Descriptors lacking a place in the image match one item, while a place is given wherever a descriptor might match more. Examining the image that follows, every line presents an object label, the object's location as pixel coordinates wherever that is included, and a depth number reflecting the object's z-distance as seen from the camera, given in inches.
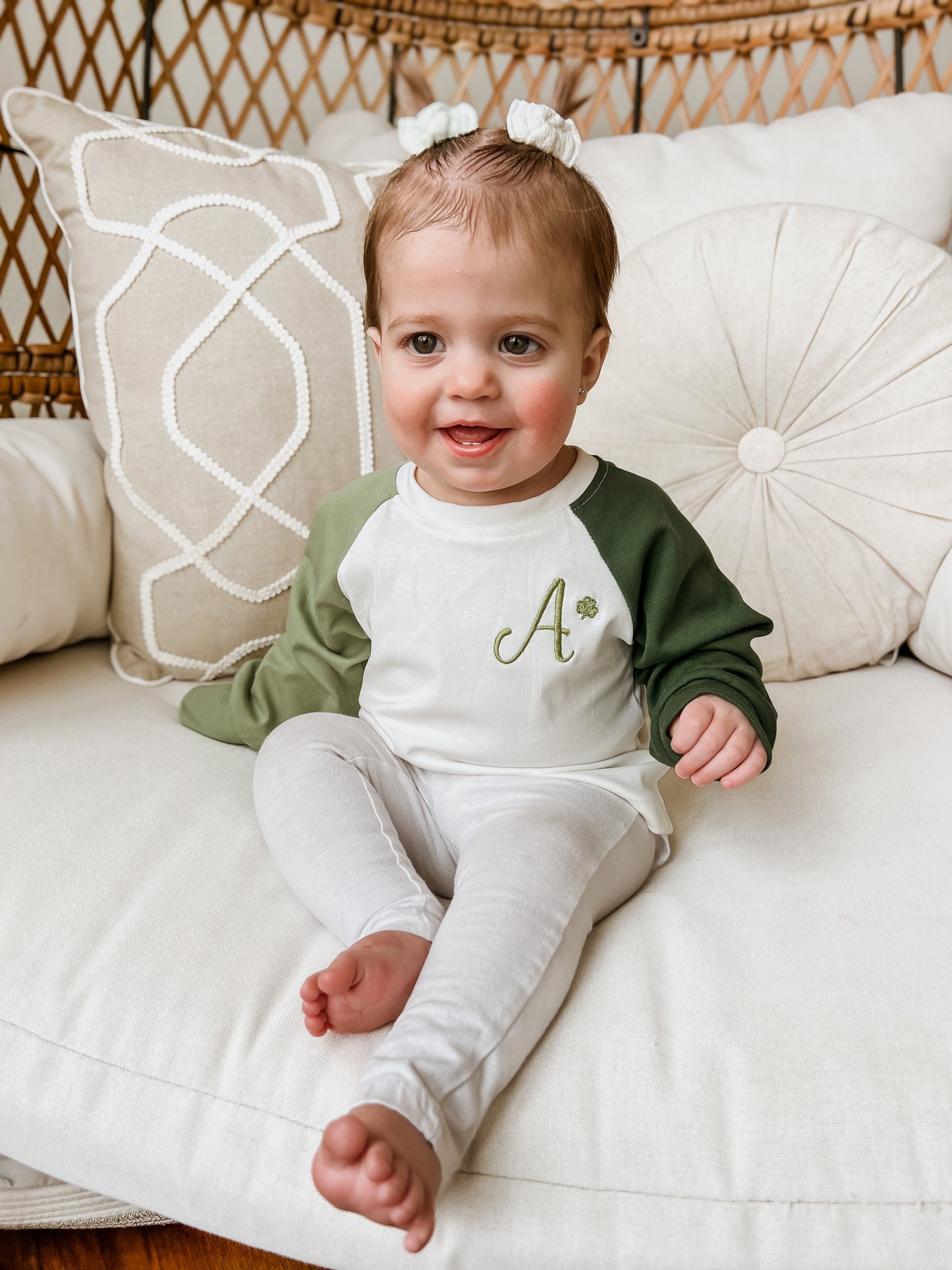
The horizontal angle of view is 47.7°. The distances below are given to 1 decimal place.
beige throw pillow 39.1
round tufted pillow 41.5
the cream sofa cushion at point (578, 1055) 21.5
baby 25.4
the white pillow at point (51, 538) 36.5
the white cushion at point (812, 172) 46.0
